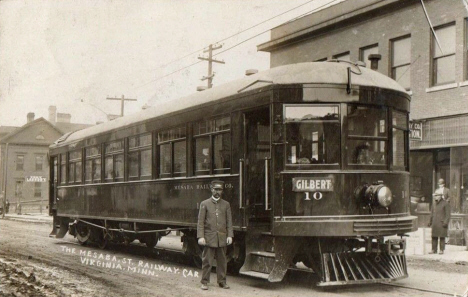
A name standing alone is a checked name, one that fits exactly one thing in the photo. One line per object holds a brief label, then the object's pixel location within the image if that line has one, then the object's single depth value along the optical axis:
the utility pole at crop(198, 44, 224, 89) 24.52
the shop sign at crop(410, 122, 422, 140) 16.17
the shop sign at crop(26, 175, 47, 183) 37.10
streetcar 8.57
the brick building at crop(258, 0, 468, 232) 16.06
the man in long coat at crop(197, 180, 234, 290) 9.02
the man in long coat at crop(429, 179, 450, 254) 13.74
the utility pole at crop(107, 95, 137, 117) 36.70
